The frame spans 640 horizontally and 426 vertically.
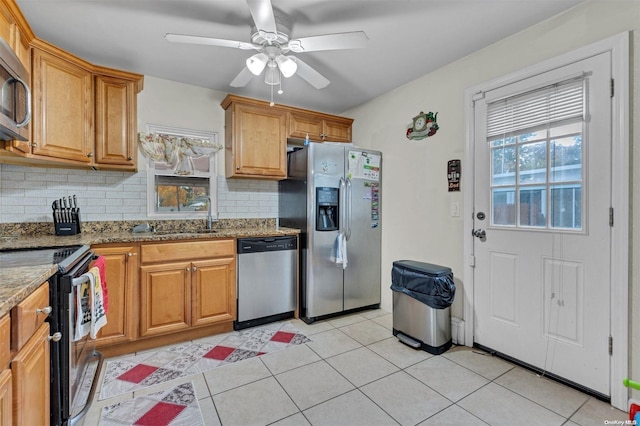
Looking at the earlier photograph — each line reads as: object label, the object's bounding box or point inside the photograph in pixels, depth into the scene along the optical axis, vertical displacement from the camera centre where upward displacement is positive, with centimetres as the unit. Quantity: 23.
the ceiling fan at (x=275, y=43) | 170 +106
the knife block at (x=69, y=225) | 245 -12
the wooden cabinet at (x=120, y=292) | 228 -64
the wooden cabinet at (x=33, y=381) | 100 -64
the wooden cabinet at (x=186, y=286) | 243 -65
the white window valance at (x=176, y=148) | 292 +66
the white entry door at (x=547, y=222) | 182 -7
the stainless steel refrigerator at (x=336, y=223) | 303 -13
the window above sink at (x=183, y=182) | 299 +30
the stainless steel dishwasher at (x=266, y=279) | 281 -67
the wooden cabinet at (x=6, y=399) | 90 -59
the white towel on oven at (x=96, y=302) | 166 -54
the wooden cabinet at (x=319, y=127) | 342 +104
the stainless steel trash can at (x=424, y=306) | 239 -80
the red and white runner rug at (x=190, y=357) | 201 -116
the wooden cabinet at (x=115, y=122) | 251 +78
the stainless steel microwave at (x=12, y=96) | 147 +62
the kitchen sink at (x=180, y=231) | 293 -21
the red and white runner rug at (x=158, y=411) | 163 -116
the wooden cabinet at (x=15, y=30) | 168 +112
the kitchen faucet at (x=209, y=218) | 315 -7
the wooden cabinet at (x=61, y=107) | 210 +79
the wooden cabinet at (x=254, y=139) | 308 +78
